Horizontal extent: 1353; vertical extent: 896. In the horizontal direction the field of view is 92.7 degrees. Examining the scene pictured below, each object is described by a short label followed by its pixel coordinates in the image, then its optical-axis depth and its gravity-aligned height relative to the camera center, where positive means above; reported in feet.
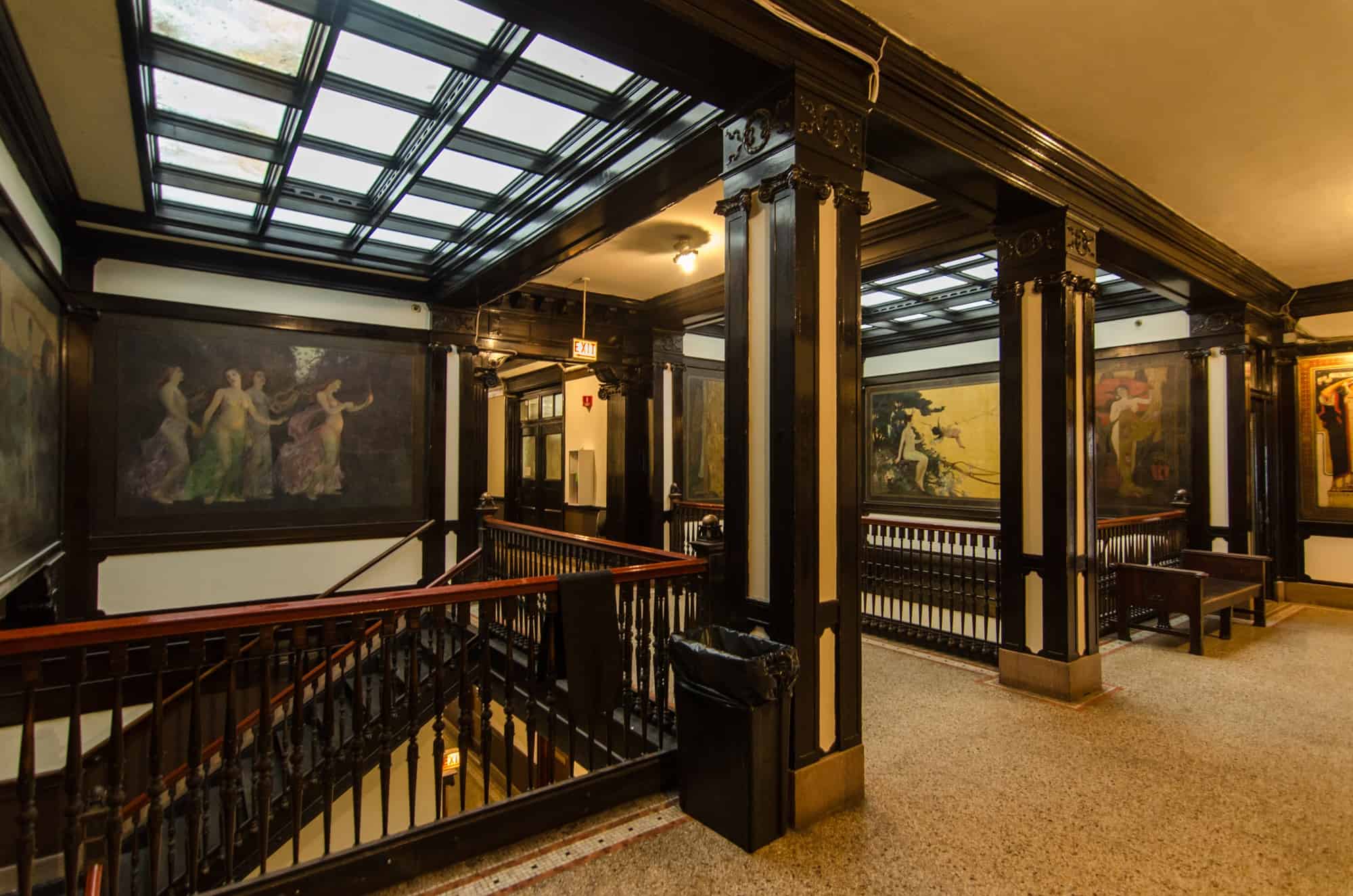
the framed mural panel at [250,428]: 16.79 +0.93
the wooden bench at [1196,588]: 16.42 -3.67
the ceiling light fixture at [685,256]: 17.34 +5.48
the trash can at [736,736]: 7.86 -3.52
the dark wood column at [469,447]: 21.83 +0.43
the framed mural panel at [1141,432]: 22.82 +0.91
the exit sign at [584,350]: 20.15 +3.44
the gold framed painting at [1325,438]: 21.85 +0.65
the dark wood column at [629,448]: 25.93 +0.43
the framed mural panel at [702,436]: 27.48 +0.96
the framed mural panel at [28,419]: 11.35 +0.85
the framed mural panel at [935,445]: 26.99 +0.58
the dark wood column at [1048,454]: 13.05 +0.06
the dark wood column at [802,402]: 8.73 +0.80
